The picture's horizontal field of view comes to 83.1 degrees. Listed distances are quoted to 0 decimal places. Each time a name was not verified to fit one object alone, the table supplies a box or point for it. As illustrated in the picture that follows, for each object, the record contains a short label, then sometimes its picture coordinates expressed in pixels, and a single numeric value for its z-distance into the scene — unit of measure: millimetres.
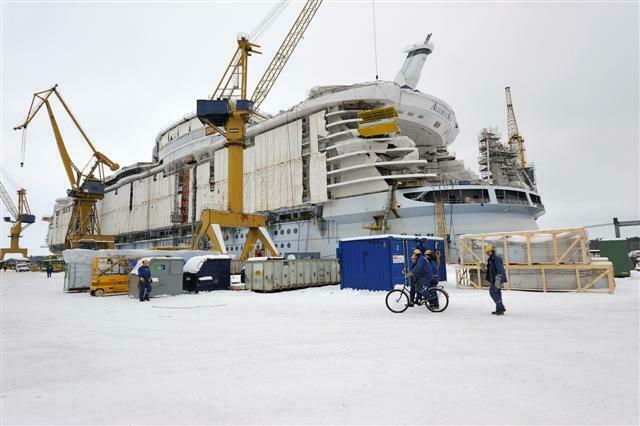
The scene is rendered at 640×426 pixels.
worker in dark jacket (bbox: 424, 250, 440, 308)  9922
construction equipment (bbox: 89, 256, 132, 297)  17578
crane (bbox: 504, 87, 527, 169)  80900
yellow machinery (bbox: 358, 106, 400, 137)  36094
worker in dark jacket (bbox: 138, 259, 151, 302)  14773
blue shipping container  16014
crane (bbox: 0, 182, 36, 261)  89438
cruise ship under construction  34781
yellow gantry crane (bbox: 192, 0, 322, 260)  32031
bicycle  9953
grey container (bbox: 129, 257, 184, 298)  15980
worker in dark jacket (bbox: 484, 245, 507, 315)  9328
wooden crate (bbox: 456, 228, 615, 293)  13938
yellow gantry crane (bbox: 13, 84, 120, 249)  61750
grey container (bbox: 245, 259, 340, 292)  17641
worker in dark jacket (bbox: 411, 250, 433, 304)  9844
